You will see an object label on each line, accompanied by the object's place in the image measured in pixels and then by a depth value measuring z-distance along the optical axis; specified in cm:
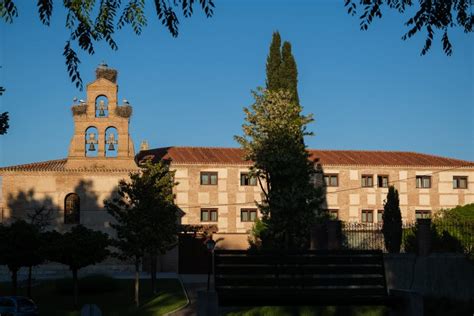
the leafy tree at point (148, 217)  3073
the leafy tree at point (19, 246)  3020
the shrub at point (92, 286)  3256
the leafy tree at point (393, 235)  2443
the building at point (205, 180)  4294
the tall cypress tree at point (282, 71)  4309
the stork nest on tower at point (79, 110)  4306
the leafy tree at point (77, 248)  2928
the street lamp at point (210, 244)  2837
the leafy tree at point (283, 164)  3155
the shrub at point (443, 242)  2180
